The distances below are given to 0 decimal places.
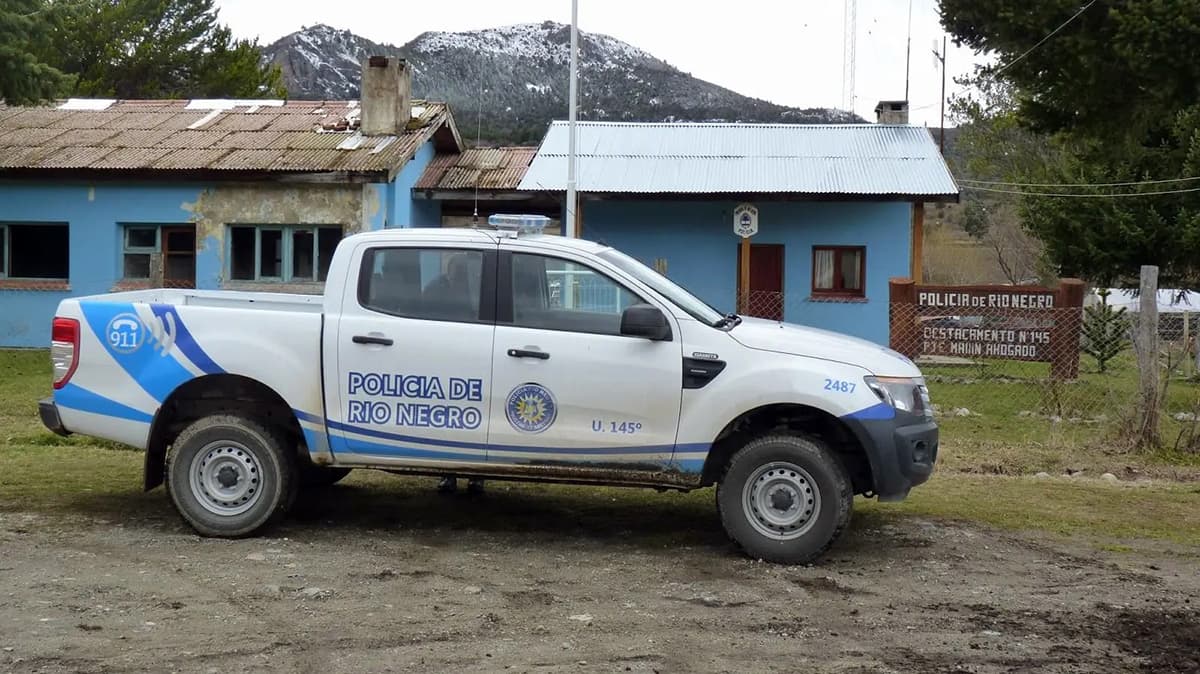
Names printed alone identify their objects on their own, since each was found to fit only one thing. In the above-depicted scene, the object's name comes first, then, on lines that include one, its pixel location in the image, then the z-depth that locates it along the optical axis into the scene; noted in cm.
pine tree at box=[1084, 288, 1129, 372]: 1836
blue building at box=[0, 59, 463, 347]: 2141
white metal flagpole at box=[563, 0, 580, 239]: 2031
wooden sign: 1555
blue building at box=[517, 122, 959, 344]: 2308
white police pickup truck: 723
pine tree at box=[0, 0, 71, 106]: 1923
